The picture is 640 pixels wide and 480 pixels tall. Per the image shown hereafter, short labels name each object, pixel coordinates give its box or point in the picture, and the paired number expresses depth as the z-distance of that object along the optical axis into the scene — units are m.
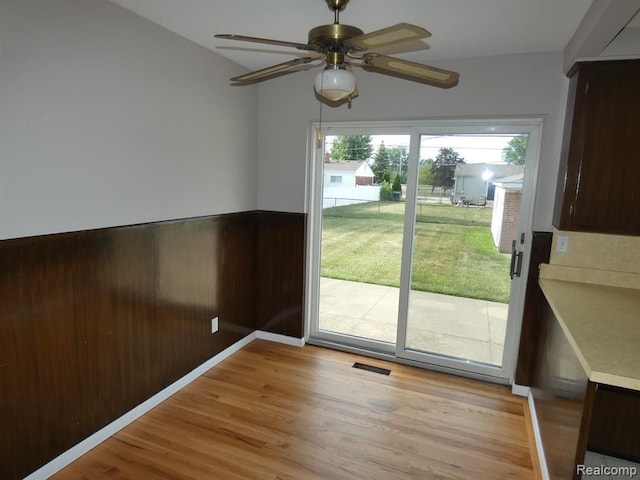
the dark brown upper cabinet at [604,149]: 2.23
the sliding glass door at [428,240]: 2.94
